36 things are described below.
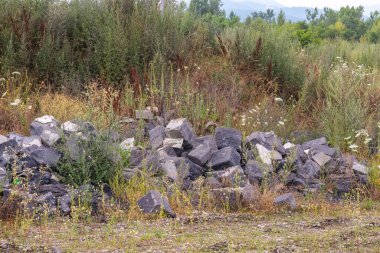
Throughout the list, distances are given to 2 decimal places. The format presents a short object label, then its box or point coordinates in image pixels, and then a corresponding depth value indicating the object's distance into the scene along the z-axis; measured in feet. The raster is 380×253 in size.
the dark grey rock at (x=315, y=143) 26.66
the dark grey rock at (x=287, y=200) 20.80
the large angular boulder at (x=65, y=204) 19.17
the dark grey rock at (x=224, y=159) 23.40
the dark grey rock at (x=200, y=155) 23.43
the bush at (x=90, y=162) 20.97
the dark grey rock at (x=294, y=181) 23.32
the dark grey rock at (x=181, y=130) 25.02
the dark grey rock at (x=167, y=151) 23.88
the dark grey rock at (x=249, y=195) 20.83
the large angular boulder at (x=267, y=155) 23.61
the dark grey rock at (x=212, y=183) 21.67
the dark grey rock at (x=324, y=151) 25.39
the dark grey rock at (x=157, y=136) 25.12
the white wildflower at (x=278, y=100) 30.91
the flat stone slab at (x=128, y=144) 23.43
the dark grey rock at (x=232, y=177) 21.85
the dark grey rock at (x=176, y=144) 24.56
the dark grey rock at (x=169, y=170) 22.18
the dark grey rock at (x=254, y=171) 22.67
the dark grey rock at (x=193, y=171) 22.80
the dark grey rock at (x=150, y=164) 22.29
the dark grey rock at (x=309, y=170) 23.91
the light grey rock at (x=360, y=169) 24.47
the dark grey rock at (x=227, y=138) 25.16
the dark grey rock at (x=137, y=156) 23.12
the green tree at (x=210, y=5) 102.12
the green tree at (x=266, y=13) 147.37
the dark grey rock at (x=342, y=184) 23.82
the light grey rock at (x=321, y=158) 24.68
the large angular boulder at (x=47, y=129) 22.39
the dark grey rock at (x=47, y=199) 19.08
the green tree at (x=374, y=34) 88.61
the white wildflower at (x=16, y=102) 26.46
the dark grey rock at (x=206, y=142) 24.68
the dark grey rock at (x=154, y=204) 19.27
